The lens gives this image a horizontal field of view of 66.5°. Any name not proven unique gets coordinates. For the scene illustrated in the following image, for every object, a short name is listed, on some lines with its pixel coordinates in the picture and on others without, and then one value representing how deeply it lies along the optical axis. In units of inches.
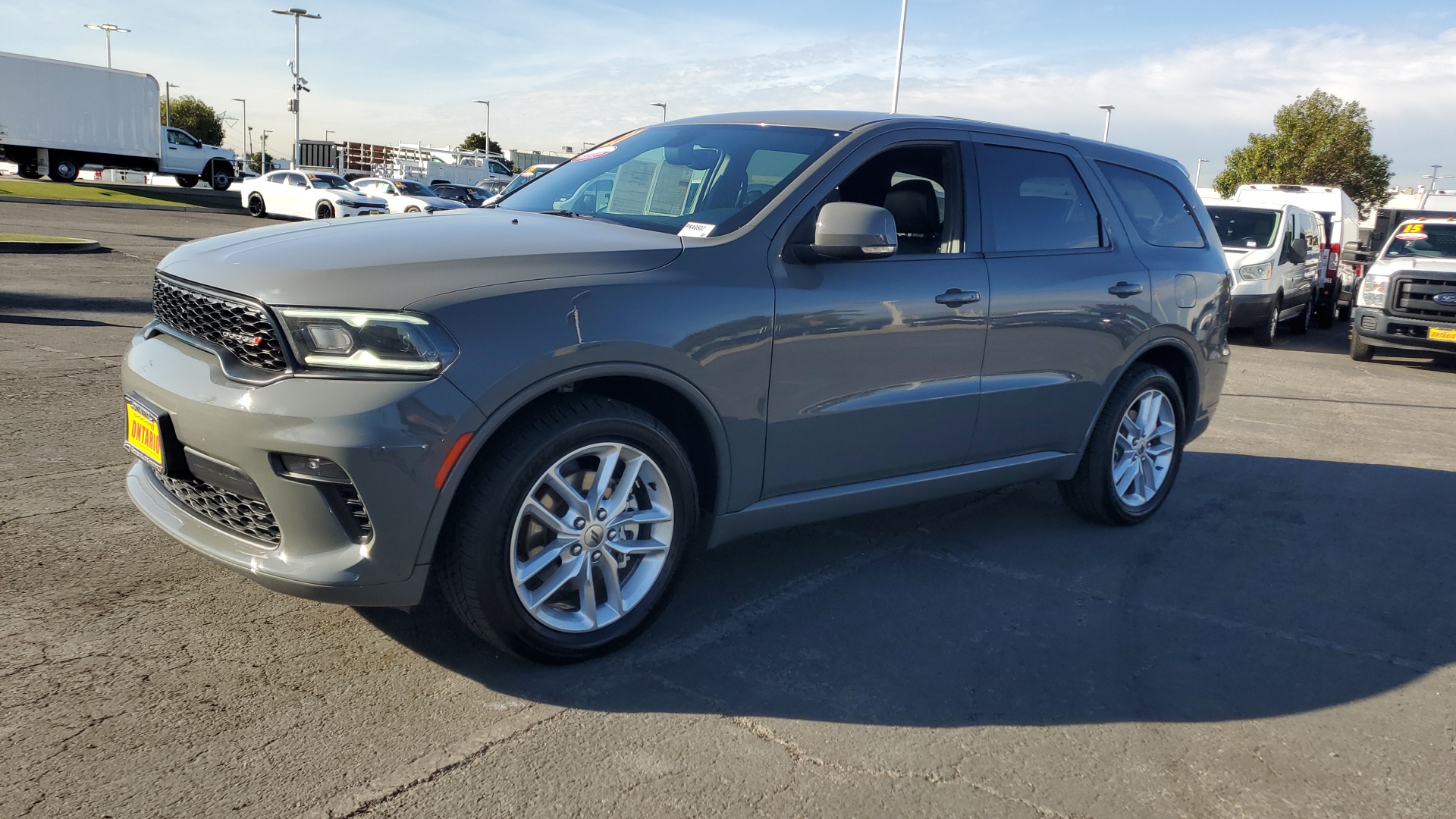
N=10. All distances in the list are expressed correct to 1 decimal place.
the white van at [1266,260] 556.4
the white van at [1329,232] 724.7
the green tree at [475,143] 4564.5
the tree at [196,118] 4185.5
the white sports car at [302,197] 1247.5
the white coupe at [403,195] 1284.4
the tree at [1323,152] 2047.2
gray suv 115.9
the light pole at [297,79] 2218.6
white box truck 1414.9
